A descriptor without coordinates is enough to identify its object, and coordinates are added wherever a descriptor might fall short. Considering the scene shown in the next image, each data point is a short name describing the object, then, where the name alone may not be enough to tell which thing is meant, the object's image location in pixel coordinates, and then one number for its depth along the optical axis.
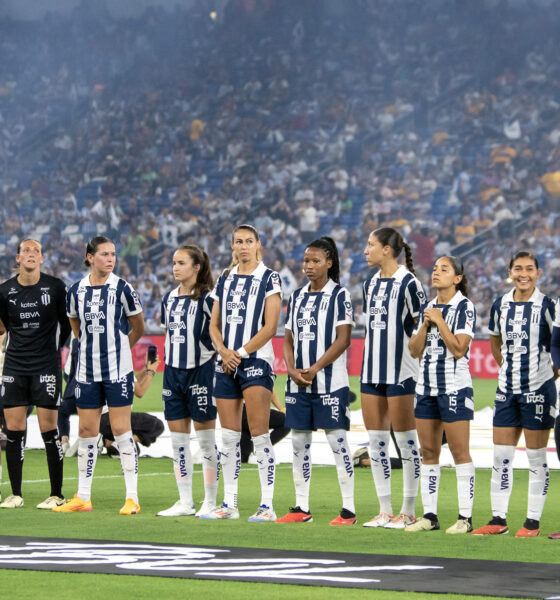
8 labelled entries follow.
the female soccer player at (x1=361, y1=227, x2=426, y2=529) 14.75
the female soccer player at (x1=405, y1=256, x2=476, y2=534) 14.16
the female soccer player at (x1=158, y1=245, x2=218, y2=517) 15.84
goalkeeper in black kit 16.95
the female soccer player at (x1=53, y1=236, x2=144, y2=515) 16.50
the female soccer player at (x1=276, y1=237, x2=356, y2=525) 15.00
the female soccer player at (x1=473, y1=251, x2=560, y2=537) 13.82
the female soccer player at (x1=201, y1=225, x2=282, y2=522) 15.24
